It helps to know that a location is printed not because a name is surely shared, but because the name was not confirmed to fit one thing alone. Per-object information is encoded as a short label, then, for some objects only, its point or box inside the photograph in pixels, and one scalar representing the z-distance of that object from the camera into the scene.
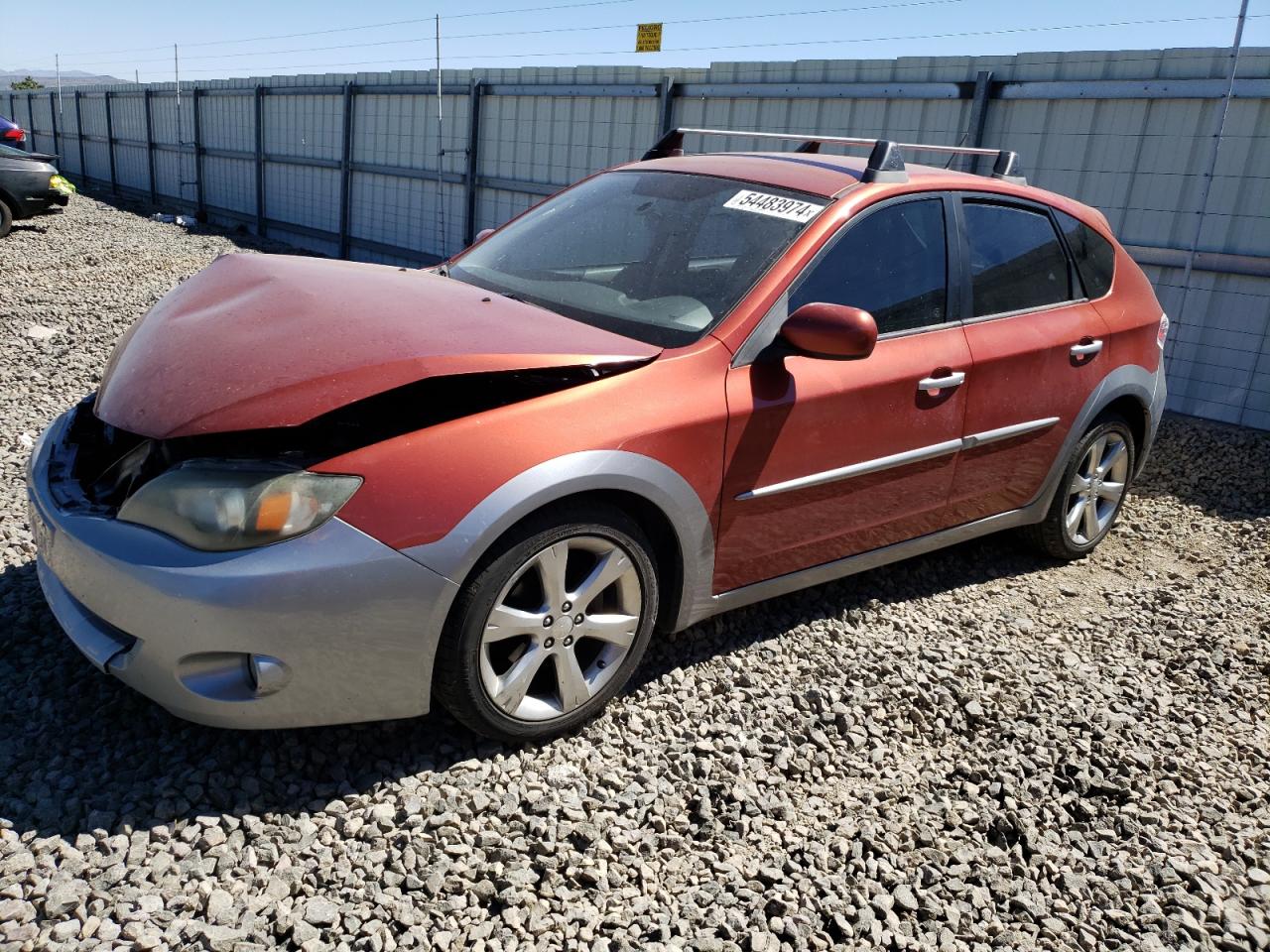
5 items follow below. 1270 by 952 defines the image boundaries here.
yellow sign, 10.54
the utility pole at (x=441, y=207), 13.48
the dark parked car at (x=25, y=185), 13.64
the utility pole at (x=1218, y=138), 6.58
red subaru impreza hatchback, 2.52
